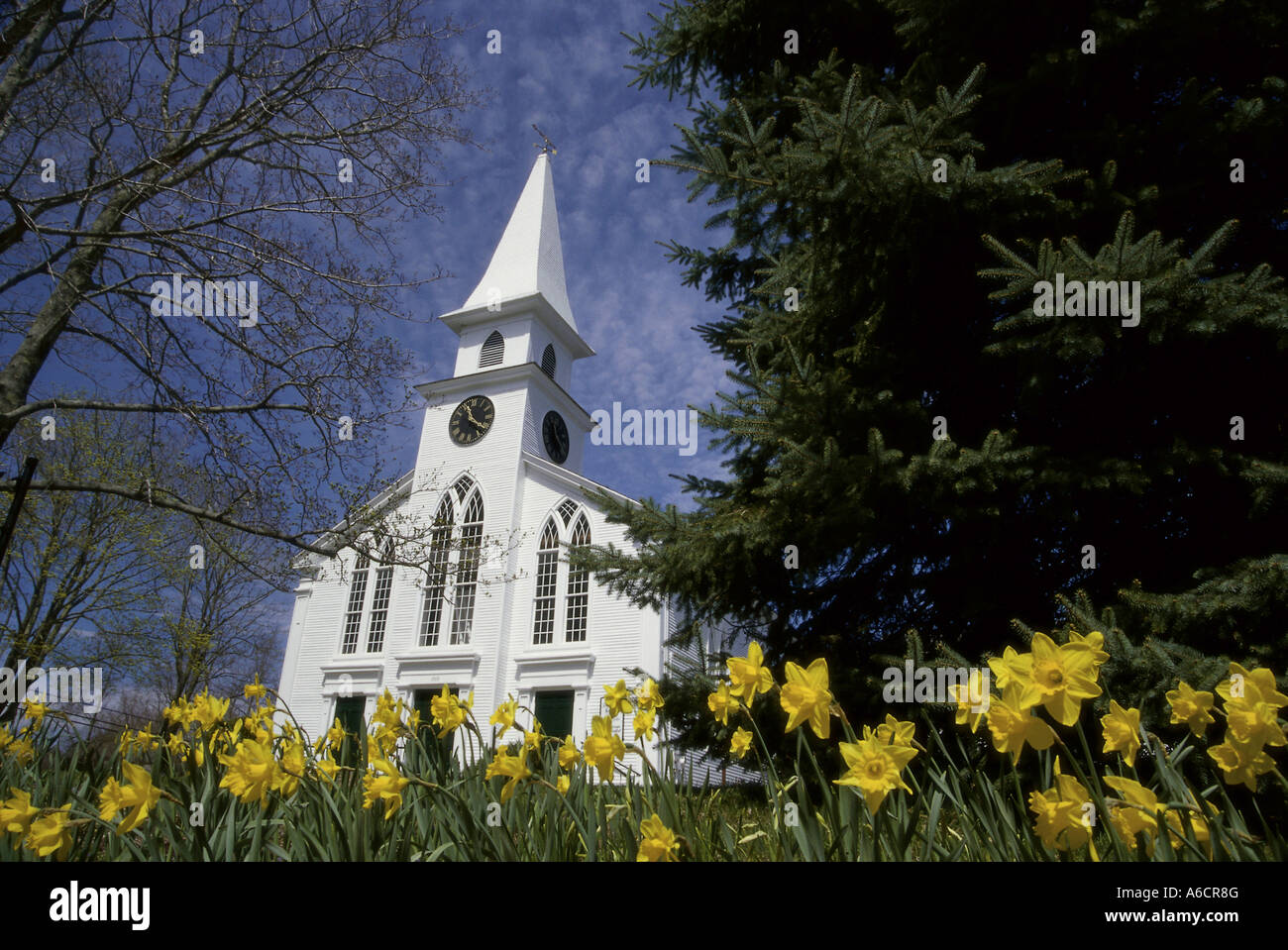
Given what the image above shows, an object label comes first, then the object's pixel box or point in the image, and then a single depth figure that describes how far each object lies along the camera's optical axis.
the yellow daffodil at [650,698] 3.25
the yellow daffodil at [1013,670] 1.59
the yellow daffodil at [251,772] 2.27
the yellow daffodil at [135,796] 2.09
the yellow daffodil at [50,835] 2.10
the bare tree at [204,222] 7.90
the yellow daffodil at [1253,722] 1.51
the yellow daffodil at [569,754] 2.97
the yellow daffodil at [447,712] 3.12
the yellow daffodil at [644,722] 3.09
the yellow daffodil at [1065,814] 1.59
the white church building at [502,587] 19.03
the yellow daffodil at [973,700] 1.78
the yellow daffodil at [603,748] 2.52
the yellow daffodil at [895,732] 1.73
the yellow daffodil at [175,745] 3.94
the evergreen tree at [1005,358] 4.03
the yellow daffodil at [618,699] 3.39
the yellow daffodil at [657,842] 1.88
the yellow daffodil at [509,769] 2.43
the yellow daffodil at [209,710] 3.65
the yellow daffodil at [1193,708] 1.80
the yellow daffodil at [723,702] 2.48
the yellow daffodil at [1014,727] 1.56
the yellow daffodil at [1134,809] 1.58
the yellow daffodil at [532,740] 3.00
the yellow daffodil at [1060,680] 1.53
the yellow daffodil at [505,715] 3.17
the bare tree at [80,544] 17.03
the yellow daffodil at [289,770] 2.59
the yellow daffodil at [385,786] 2.19
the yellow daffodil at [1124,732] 1.76
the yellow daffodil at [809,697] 1.88
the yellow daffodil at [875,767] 1.59
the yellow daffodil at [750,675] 2.15
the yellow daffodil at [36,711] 4.17
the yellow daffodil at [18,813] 2.01
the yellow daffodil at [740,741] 2.54
